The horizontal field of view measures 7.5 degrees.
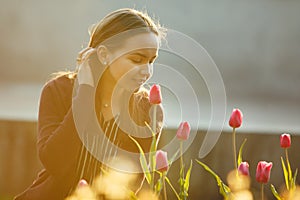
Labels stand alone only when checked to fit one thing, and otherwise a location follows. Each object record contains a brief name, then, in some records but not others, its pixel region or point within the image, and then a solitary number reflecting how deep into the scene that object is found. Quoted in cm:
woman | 609
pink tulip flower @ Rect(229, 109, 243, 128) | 582
